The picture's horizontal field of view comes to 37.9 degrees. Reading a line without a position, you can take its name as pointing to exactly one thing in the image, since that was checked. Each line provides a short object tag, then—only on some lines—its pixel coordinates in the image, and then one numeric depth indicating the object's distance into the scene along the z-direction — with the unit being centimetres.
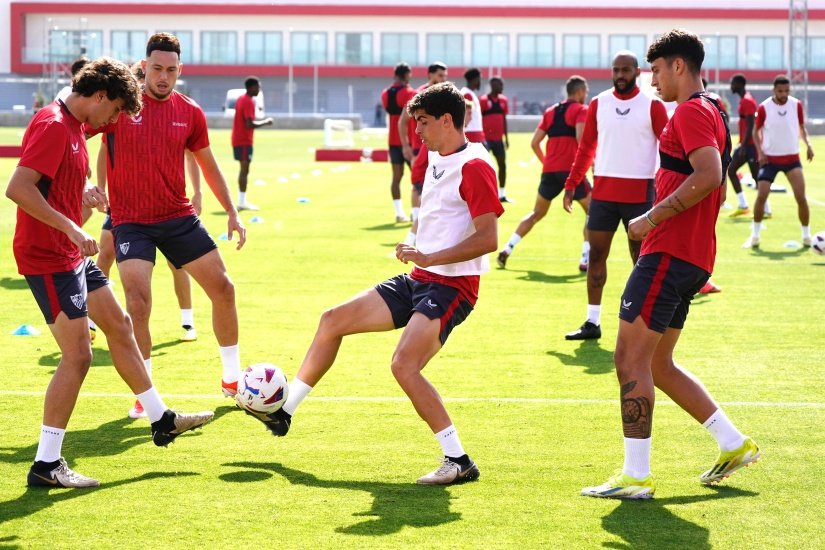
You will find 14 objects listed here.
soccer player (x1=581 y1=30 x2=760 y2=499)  594
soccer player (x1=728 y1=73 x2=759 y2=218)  2131
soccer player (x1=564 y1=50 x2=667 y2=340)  1011
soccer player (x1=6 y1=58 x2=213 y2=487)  589
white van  7163
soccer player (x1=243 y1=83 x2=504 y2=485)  623
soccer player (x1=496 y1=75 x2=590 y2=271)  1493
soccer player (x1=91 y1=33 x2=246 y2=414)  775
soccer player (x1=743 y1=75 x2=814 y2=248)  1695
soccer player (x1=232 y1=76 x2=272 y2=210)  2230
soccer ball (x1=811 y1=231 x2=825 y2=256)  1394
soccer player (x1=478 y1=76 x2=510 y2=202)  2325
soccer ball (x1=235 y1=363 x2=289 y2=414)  666
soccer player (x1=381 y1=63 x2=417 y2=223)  1983
